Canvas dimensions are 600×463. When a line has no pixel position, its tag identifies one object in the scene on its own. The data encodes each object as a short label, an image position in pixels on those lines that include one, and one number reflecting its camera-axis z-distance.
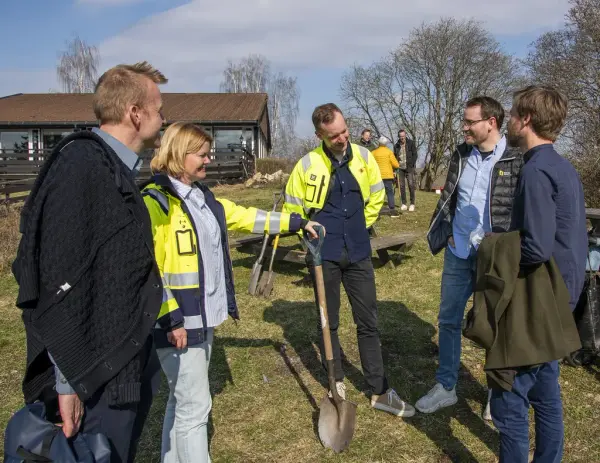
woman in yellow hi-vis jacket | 2.38
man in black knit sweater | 1.56
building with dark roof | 25.36
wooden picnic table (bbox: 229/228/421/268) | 7.38
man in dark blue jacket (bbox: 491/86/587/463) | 2.25
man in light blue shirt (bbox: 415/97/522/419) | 3.25
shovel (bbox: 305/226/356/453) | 3.28
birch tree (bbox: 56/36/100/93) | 50.28
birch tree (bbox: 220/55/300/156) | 52.06
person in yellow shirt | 11.43
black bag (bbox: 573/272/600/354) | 3.99
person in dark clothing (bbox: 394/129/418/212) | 12.92
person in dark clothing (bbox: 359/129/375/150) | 12.51
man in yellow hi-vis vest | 3.62
